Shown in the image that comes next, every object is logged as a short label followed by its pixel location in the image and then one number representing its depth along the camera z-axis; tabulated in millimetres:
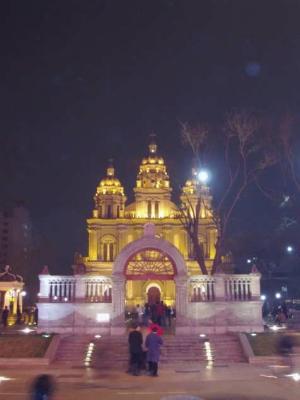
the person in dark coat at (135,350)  16438
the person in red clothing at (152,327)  16838
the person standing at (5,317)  30644
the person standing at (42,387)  6543
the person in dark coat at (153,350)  16047
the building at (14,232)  99125
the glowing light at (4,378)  15187
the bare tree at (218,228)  28467
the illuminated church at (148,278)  23656
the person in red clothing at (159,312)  26062
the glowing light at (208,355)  18297
